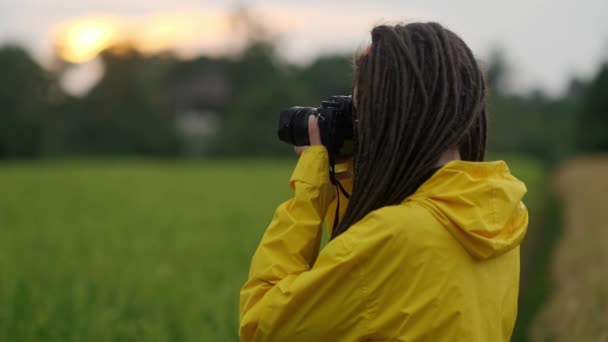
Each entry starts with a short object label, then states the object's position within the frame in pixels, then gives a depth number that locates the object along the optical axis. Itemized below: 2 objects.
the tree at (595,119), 45.42
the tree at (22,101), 48.28
